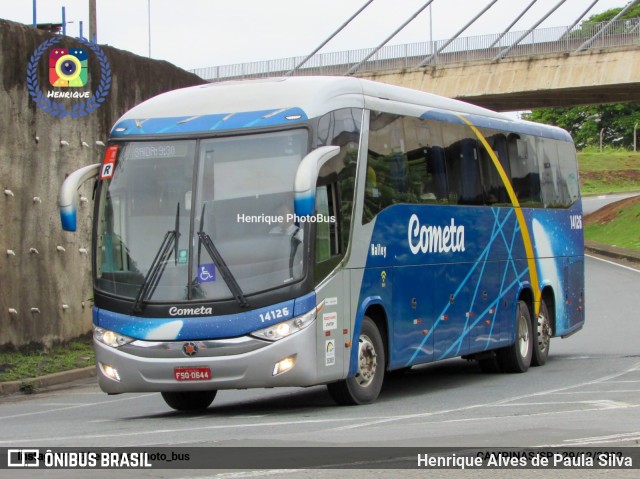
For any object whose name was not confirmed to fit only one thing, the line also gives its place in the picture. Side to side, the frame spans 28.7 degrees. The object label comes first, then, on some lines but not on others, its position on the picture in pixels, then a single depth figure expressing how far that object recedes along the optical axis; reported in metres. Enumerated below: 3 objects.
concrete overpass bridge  50.72
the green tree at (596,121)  108.19
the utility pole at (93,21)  37.60
